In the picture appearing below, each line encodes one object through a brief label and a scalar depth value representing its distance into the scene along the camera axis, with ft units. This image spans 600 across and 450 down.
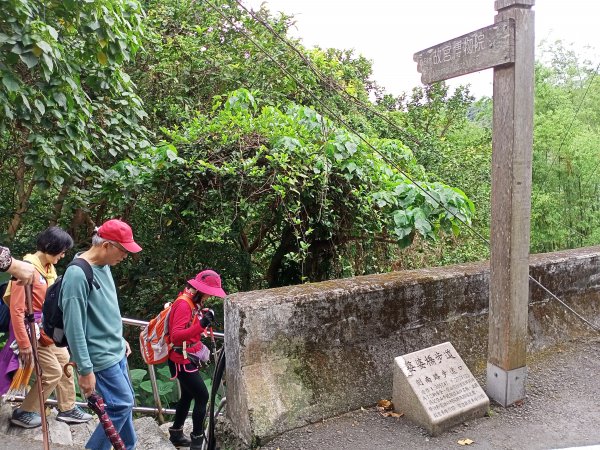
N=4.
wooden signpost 11.89
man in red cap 9.59
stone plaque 11.74
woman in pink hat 12.71
